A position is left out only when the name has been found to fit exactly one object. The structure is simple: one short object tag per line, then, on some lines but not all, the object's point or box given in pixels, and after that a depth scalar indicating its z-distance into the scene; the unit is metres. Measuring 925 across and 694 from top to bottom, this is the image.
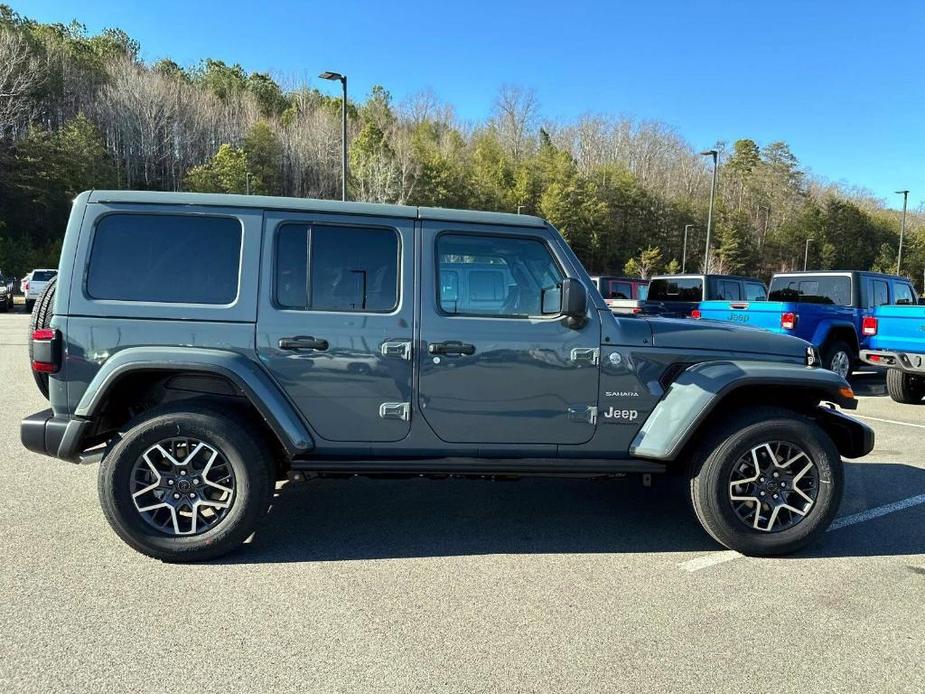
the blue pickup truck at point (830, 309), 10.16
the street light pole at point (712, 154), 29.98
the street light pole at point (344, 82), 18.56
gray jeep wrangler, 3.51
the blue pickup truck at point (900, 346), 8.37
